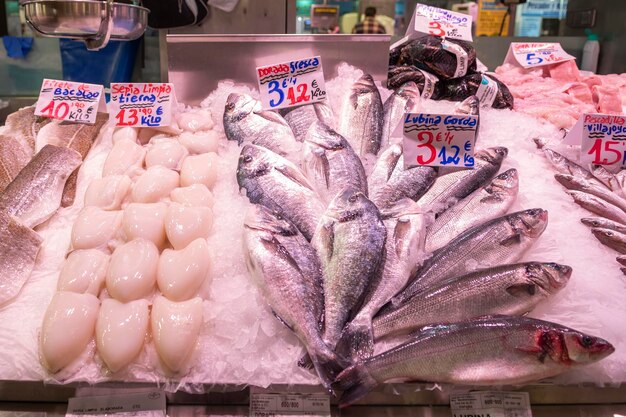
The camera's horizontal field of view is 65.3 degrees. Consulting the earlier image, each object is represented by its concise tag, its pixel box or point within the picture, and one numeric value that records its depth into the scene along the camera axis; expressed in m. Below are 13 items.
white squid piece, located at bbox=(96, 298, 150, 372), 1.26
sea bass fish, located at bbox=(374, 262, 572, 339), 1.35
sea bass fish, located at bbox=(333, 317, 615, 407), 1.19
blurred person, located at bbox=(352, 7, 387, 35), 8.70
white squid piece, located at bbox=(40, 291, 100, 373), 1.26
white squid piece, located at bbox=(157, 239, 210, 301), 1.40
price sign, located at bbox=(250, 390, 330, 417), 1.28
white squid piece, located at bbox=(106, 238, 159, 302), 1.39
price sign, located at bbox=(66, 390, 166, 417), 1.27
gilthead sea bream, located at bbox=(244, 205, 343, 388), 1.25
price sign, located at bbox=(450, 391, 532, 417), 1.28
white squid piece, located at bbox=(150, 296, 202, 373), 1.27
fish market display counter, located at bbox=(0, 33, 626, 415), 1.28
